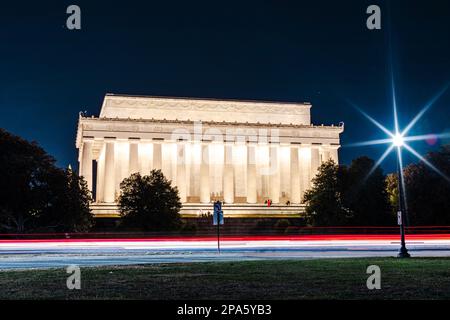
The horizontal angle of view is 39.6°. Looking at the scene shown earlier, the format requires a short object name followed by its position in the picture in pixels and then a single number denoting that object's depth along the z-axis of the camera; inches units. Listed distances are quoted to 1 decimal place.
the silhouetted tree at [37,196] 2514.8
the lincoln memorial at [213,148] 4328.2
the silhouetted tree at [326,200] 2913.4
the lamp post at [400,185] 1398.9
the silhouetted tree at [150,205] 2834.6
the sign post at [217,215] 1593.3
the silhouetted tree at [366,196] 2962.6
